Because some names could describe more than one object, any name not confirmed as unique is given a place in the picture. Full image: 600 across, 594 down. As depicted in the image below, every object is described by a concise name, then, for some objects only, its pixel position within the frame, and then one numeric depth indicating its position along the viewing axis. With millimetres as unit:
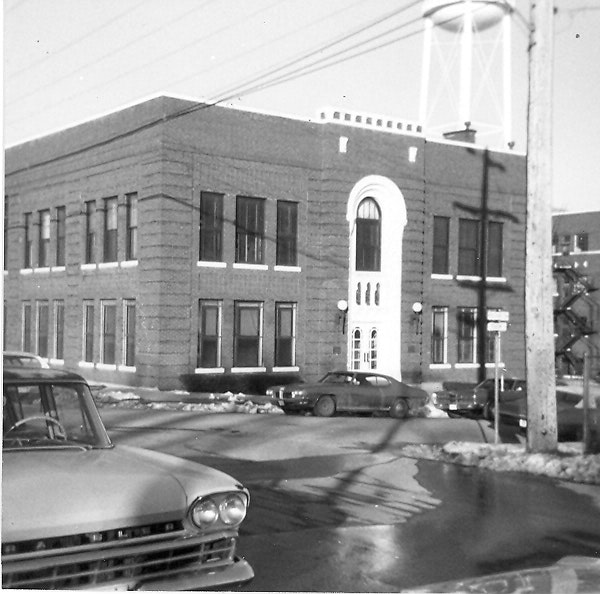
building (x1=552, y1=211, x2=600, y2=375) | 26594
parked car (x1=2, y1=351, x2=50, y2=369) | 14230
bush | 23547
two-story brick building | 22984
